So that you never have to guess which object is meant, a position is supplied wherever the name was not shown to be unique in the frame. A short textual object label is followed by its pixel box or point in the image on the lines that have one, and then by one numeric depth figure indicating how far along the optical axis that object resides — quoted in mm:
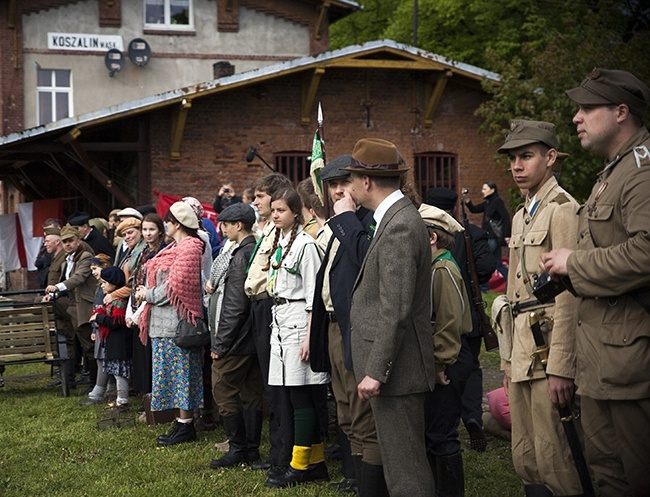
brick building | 19734
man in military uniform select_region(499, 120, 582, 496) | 4320
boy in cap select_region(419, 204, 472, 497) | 5426
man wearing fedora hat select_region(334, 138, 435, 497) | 4422
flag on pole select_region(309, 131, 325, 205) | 6344
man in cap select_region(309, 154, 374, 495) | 5094
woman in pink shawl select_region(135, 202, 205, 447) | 7906
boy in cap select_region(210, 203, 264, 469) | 7164
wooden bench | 10953
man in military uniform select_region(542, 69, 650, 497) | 3801
